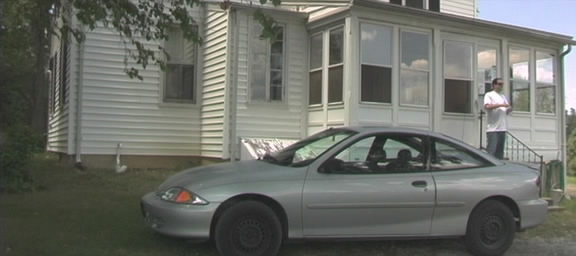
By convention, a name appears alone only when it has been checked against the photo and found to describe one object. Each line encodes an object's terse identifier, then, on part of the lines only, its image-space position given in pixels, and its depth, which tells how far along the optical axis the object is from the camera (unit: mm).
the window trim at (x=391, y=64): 12119
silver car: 5926
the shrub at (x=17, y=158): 9859
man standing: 11305
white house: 12320
